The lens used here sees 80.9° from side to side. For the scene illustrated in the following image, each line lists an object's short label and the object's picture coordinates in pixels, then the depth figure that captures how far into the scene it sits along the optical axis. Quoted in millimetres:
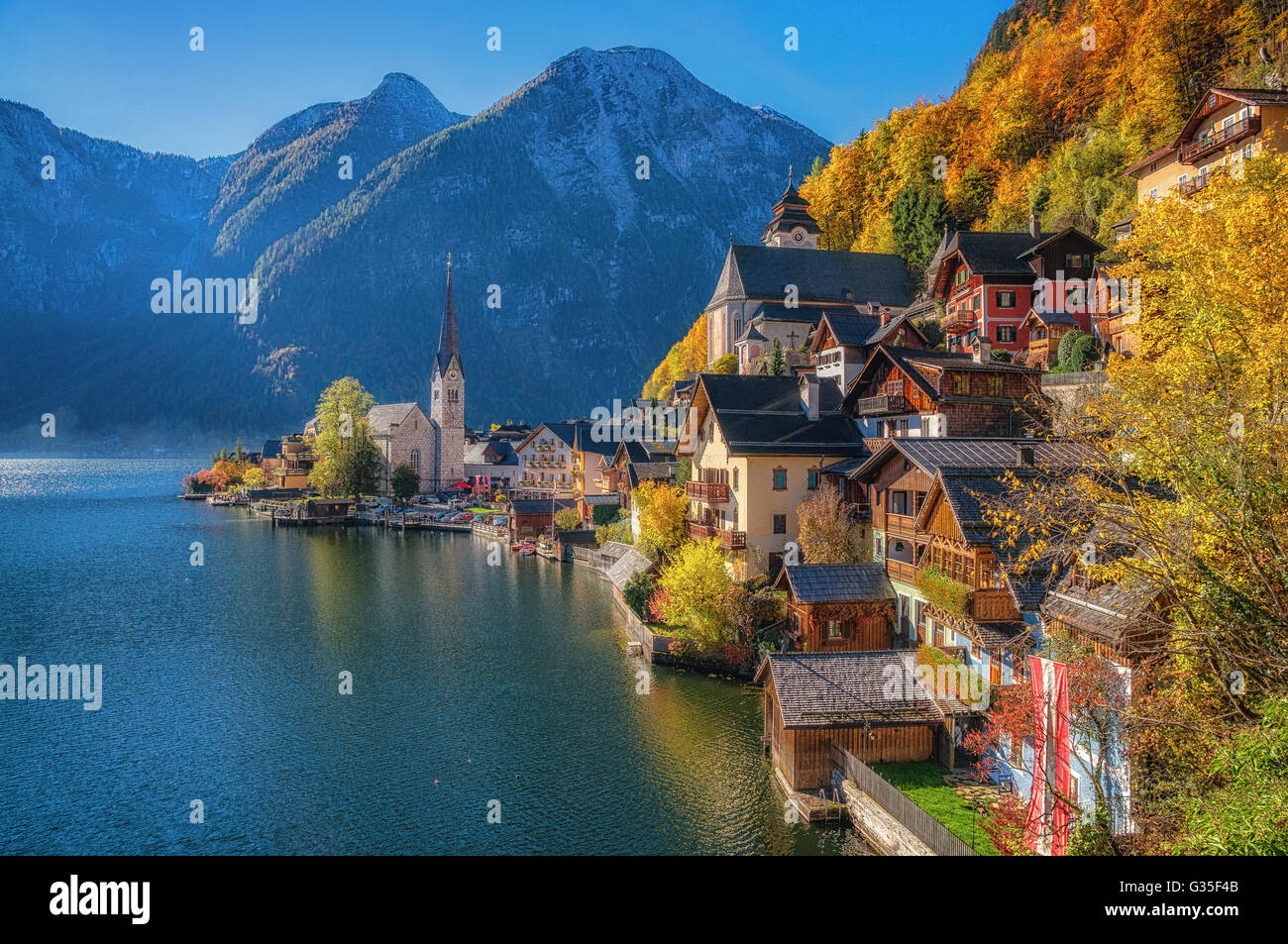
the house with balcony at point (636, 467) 60844
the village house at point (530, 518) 75938
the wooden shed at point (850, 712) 21844
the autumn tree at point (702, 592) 33688
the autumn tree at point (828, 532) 33219
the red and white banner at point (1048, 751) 15260
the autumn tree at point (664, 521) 44406
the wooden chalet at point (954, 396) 33594
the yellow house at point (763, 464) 36656
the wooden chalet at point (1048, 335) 43562
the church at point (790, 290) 71000
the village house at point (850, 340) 44094
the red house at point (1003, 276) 46281
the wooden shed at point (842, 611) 29641
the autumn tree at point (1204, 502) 11742
